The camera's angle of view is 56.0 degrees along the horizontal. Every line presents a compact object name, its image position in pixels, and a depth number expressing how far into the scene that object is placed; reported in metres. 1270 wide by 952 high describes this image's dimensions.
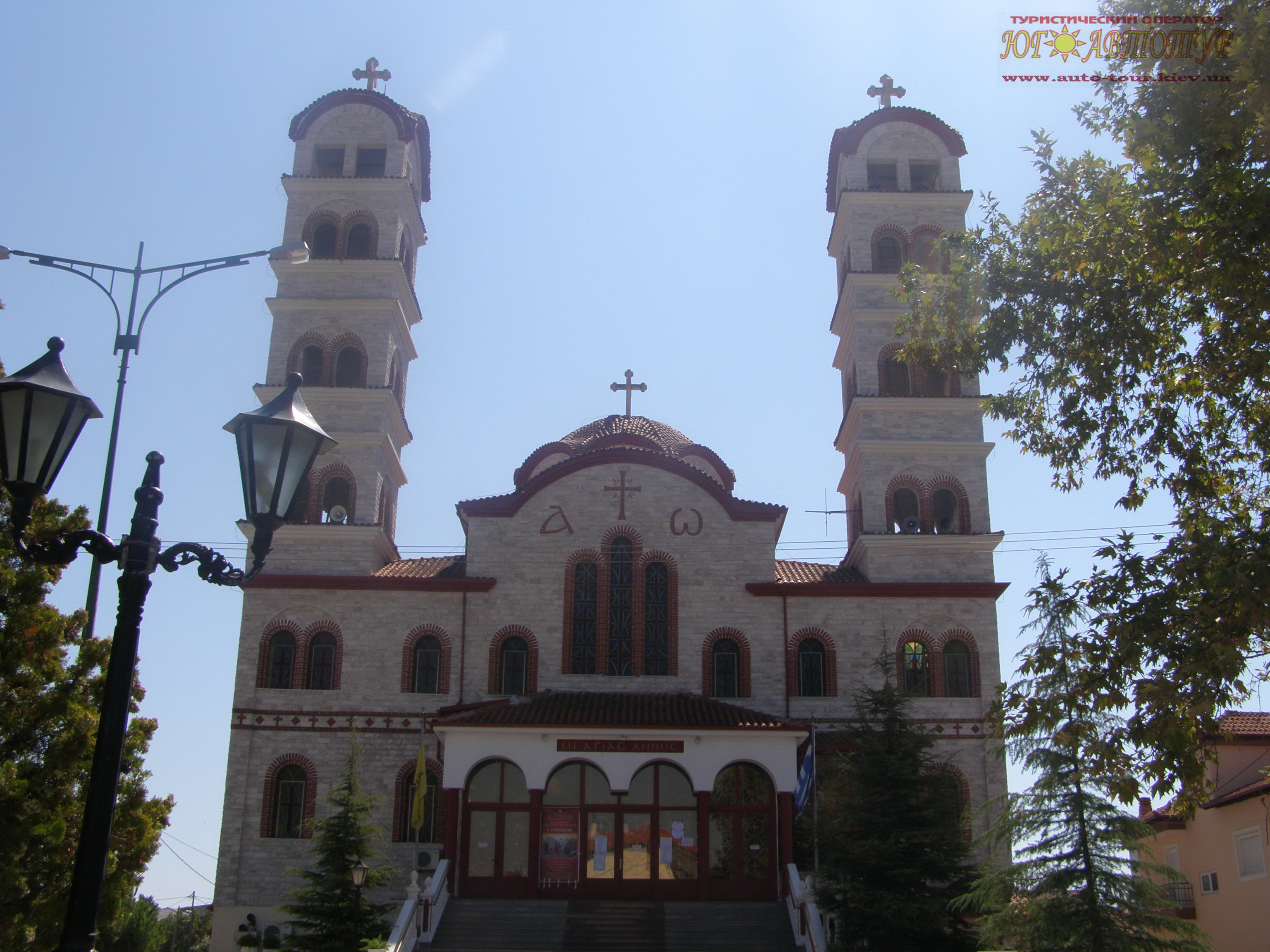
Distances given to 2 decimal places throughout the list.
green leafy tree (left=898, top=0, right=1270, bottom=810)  11.80
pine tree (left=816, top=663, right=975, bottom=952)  21.70
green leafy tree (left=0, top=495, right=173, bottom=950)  14.84
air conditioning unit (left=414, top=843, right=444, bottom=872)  27.81
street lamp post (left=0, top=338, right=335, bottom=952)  6.41
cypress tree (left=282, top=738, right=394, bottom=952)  21.89
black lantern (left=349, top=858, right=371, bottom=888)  20.89
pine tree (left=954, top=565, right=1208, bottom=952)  19.59
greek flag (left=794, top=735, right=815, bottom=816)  25.02
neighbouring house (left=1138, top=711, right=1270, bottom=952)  27.75
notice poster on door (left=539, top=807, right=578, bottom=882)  25.88
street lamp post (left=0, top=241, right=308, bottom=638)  12.68
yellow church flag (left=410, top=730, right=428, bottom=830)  25.64
